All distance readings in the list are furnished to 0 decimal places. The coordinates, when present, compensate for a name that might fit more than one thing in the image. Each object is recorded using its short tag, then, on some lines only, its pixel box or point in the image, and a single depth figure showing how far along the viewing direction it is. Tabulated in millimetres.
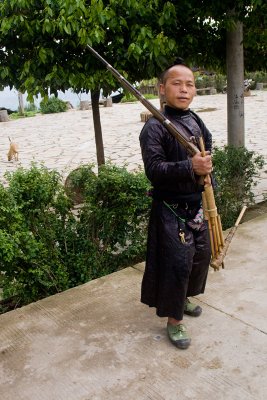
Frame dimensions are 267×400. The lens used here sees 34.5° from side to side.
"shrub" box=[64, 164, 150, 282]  3627
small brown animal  10742
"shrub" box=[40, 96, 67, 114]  23516
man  2389
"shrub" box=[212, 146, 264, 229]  4613
